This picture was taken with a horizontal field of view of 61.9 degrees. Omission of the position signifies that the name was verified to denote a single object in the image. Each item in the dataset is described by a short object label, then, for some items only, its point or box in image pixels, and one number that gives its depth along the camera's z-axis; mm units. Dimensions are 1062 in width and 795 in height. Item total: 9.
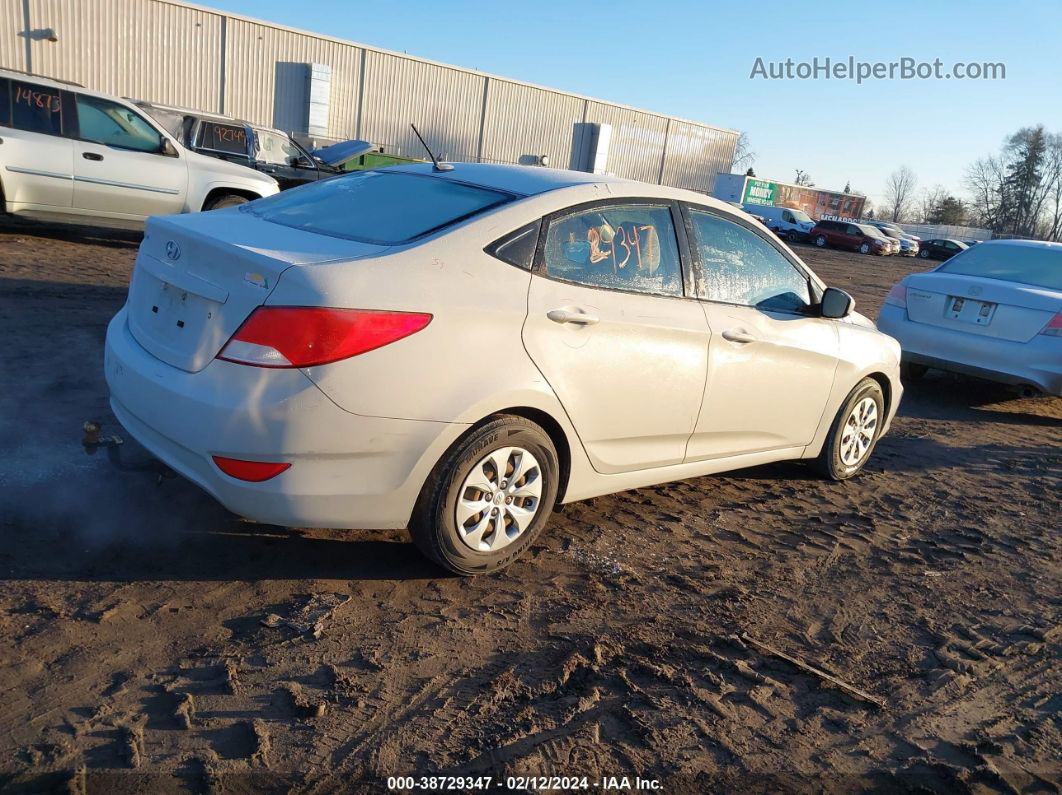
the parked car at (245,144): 14312
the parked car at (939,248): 47281
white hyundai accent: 3078
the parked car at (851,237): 42156
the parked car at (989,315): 7492
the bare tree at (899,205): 113562
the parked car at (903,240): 46906
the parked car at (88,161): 9719
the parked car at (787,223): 43281
